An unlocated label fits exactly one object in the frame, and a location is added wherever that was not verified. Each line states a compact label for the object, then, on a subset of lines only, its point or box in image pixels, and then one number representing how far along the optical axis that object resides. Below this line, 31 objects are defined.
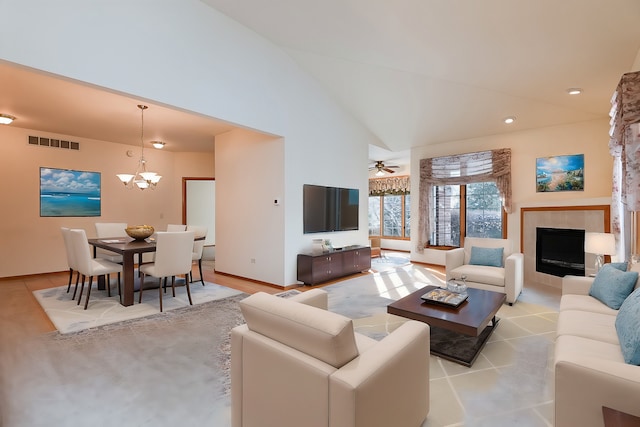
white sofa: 1.41
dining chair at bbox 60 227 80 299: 4.22
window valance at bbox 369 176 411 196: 9.91
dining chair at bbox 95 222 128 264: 5.41
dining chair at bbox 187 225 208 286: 5.27
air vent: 5.81
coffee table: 2.53
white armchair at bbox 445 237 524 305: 4.05
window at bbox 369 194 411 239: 10.12
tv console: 5.12
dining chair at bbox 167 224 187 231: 5.60
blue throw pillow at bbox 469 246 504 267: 4.64
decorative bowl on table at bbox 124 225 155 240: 4.52
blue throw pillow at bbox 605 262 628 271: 2.90
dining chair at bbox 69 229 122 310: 3.88
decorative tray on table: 2.89
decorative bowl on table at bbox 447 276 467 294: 3.23
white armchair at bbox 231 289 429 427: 1.28
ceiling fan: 8.58
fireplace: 4.89
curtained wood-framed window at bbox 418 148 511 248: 5.89
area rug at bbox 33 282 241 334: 3.44
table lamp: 3.57
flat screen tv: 5.46
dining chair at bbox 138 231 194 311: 3.86
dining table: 3.86
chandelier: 4.67
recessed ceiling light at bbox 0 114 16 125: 4.80
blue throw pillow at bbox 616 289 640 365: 1.63
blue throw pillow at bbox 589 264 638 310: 2.61
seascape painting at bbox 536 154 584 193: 5.23
